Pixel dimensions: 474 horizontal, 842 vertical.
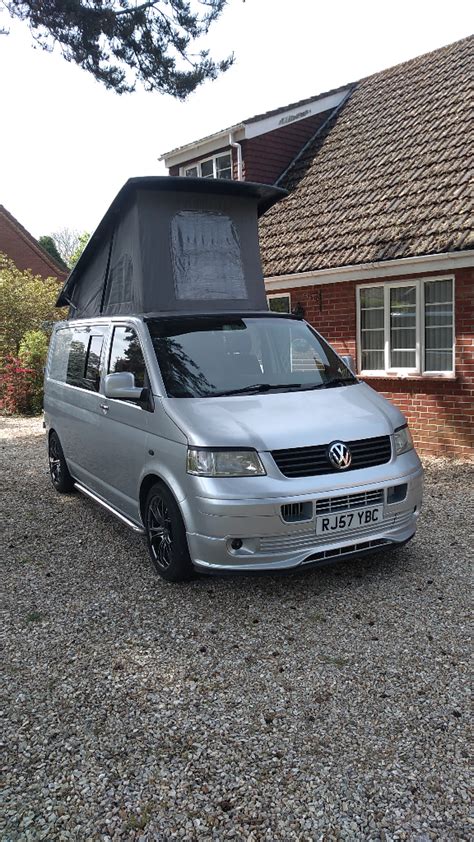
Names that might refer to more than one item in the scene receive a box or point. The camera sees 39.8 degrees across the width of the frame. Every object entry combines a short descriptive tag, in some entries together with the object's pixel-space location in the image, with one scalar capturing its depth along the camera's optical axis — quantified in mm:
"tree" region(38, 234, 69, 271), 40247
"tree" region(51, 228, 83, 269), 73938
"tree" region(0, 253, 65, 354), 19094
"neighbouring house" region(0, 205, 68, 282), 31938
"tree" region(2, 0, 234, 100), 8547
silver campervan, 4180
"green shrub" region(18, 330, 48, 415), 16781
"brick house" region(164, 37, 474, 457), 9141
